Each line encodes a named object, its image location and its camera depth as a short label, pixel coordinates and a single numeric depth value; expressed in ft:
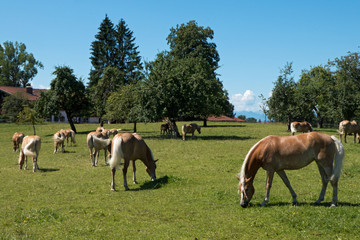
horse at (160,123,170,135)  129.59
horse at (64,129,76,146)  99.03
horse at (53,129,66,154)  85.10
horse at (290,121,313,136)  112.57
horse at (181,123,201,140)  110.83
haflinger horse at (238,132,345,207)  29.91
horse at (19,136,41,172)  58.46
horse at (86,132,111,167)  64.84
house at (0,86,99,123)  263.70
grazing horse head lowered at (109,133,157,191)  42.14
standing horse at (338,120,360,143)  95.40
